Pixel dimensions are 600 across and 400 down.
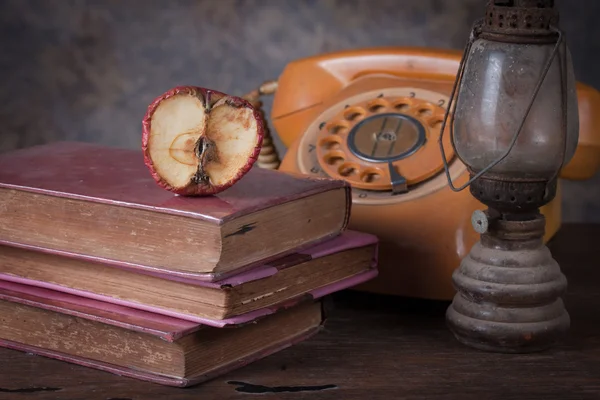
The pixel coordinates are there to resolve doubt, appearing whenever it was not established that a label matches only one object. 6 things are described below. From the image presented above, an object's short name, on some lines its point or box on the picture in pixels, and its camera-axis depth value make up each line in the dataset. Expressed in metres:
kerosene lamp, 1.01
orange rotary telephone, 1.12
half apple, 1.01
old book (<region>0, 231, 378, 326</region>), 0.99
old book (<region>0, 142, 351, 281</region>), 0.98
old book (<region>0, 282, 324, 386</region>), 0.99
